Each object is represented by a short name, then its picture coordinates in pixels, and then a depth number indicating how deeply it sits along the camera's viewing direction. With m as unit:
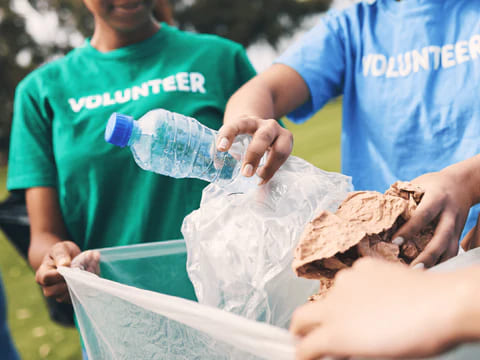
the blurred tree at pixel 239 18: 20.48
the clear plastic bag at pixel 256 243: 0.83
